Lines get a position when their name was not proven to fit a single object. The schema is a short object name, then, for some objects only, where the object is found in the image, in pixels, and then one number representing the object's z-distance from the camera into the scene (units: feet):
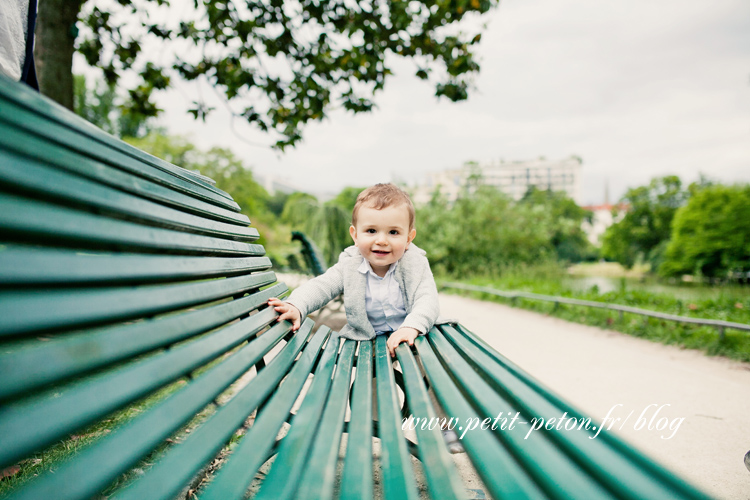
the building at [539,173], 333.76
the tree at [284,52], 13.26
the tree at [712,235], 63.21
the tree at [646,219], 113.29
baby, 6.02
